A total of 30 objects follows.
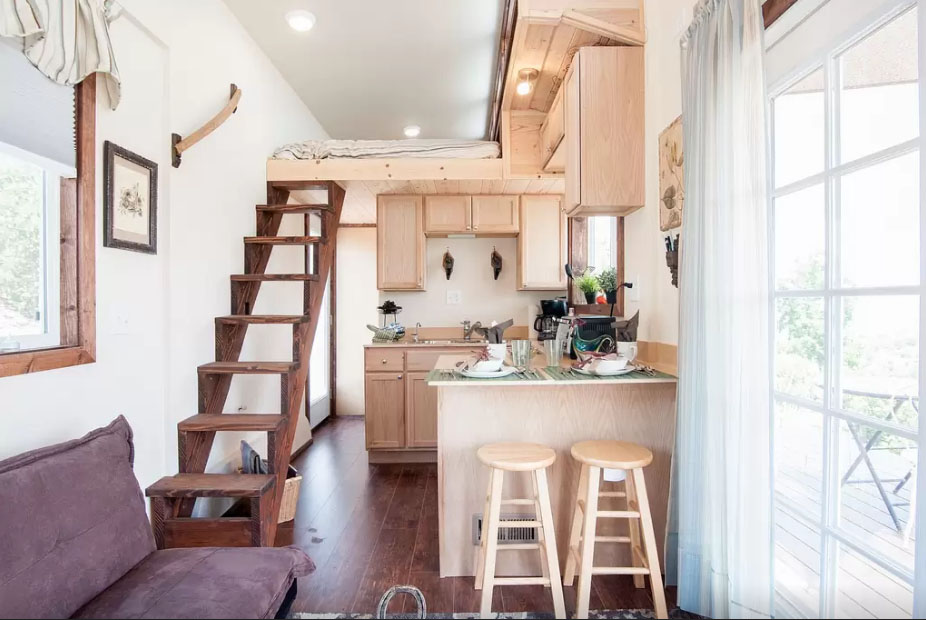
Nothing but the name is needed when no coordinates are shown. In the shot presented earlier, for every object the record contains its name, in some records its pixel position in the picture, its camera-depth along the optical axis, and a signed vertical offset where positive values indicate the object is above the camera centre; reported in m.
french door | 1.08 +0.00
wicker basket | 2.52 -1.06
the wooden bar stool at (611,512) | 1.65 -0.76
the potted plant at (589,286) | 3.21 +0.16
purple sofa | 1.07 -0.64
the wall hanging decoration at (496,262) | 4.26 +0.43
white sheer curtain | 1.33 -0.06
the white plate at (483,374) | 1.97 -0.28
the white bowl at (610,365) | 1.93 -0.24
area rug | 0.82 -0.62
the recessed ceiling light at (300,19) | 2.59 +1.66
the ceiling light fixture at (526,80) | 2.74 +1.41
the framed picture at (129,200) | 1.74 +0.44
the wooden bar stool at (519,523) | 1.66 -0.78
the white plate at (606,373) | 1.94 -0.28
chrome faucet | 4.16 -0.20
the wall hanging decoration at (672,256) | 2.00 +0.23
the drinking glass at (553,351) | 2.30 -0.22
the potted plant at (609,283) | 3.02 +0.17
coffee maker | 3.90 -0.03
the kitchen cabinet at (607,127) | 2.29 +0.92
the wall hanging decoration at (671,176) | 1.95 +0.58
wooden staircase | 1.92 -0.54
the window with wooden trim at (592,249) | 3.27 +0.48
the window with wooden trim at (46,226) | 1.39 +0.27
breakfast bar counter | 2.05 -0.56
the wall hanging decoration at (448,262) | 4.28 +0.43
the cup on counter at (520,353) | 2.28 -0.22
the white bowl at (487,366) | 2.01 -0.25
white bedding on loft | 3.17 +1.11
